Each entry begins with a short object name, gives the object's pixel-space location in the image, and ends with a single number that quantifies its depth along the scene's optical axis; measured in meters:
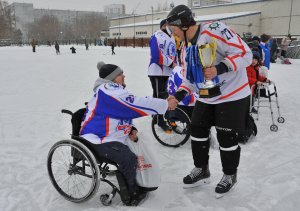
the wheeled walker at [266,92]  5.37
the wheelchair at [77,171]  2.85
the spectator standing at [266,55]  7.57
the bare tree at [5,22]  77.06
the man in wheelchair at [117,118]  2.82
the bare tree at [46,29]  98.65
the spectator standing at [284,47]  18.09
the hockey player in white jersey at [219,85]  2.74
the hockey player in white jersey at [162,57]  5.08
